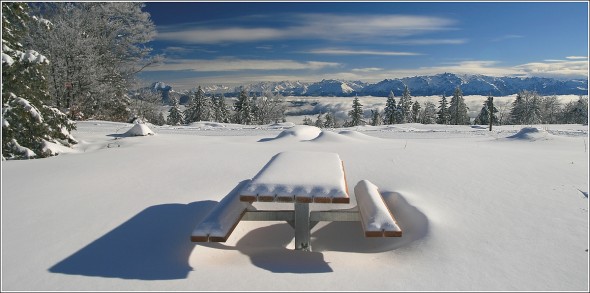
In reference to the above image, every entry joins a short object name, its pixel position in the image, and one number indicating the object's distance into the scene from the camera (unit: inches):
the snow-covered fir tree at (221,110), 2807.6
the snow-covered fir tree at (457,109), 2687.0
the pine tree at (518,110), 2699.8
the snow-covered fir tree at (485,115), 2384.8
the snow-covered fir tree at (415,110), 3108.0
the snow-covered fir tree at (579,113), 2365.2
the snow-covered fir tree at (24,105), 343.3
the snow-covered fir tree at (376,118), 3615.2
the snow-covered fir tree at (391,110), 2790.4
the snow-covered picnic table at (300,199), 150.9
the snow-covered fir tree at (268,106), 2438.5
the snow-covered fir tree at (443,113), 2753.4
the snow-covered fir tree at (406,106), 2814.0
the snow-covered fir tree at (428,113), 3356.3
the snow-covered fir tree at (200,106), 2546.8
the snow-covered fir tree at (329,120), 3461.9
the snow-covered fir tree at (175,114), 2768.2
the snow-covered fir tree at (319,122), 3380.9
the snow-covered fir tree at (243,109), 2464.3
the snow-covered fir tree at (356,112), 2861.7
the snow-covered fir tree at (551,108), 3154.8
